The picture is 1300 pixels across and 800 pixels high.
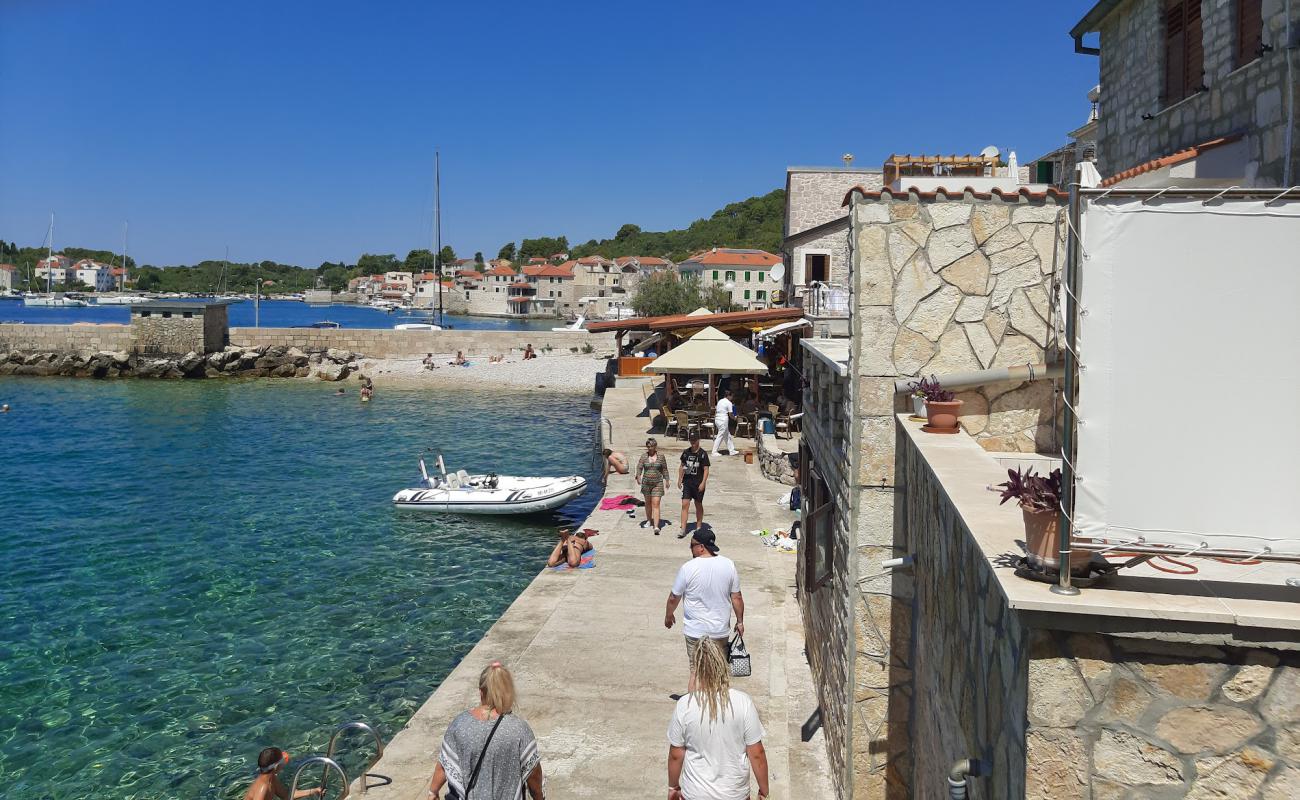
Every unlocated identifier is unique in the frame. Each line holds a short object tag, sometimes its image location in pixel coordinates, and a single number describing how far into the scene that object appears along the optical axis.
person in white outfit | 20.73
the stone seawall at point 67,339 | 54.94
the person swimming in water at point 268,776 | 7.44
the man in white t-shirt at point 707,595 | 7.34
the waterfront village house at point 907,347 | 6.02
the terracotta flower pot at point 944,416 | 5.44
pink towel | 16.42
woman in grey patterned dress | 4.88
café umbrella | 22.45
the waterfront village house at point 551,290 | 163.38
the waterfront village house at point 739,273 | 111.38
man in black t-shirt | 13.47
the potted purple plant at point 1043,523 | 2.95
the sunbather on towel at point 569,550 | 13.10
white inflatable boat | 19.30
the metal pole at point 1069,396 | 2.84
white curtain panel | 2.77
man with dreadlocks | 4.68
